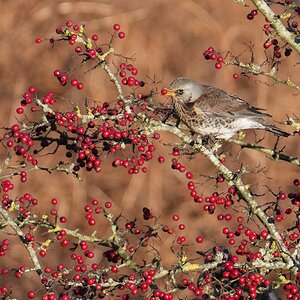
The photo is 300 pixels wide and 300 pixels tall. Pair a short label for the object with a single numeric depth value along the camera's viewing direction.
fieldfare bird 11.55
